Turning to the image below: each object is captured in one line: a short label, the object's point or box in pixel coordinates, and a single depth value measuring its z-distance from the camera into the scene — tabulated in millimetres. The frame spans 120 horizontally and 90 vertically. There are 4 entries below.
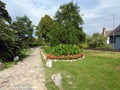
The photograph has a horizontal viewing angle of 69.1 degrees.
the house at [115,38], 19860
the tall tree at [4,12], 9245
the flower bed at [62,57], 8400
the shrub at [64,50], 8802
